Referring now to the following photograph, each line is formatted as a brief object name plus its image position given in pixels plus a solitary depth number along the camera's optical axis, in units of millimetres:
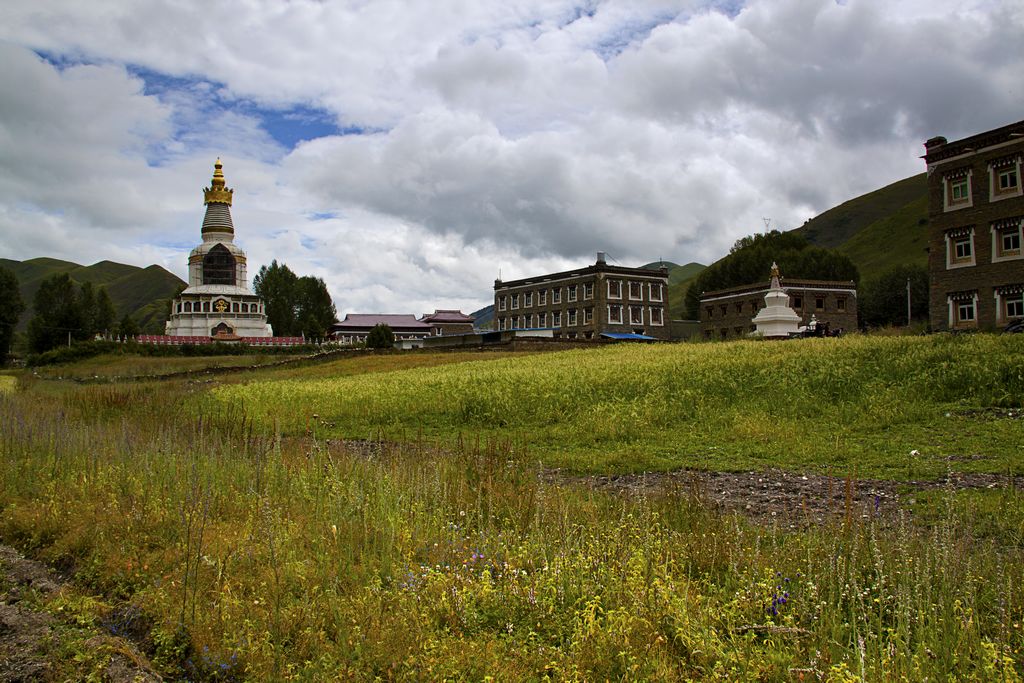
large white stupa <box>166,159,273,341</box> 92688
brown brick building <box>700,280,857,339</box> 73188
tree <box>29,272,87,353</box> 85062
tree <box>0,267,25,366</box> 78062
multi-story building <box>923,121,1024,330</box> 37562
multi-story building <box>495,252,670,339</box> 80519
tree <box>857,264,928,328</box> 86250
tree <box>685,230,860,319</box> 90125
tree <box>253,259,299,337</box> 101438
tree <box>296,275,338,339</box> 105375
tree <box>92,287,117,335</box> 99625
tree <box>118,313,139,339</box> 89612
